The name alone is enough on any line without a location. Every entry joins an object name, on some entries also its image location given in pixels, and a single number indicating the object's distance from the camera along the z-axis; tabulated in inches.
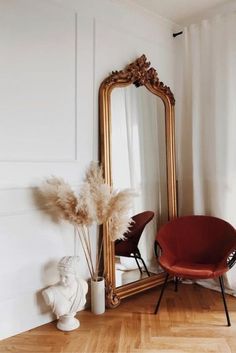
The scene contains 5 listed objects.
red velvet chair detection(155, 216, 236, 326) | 102.3
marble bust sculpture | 88.6
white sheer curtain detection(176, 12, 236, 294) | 113.0
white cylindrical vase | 97.5
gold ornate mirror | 104.3
